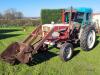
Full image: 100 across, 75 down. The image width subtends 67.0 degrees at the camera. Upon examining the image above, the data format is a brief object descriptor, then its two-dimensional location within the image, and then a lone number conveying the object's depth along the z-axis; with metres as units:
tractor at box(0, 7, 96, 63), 2.84
